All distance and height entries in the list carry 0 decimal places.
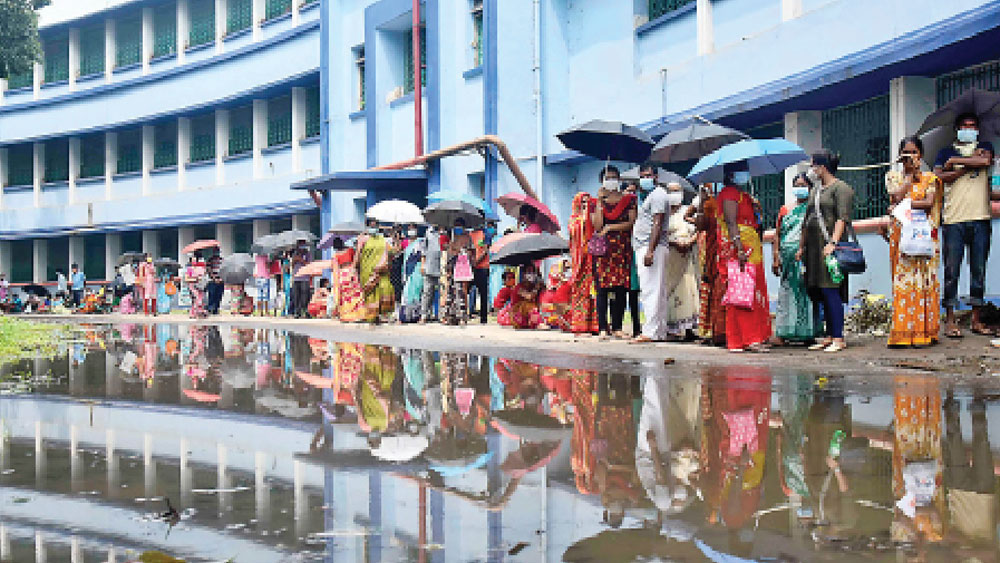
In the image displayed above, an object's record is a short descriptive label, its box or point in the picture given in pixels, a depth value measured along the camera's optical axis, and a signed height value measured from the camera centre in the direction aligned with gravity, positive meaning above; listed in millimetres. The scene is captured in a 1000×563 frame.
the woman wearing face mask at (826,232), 10047 +565
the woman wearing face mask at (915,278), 9734 +117
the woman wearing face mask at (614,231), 12477 +741
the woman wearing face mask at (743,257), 10695 +360
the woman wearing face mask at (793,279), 10656 +131
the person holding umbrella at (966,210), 9844 +744
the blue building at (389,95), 13867 +4260
